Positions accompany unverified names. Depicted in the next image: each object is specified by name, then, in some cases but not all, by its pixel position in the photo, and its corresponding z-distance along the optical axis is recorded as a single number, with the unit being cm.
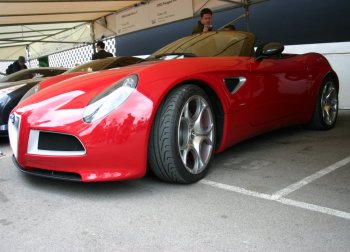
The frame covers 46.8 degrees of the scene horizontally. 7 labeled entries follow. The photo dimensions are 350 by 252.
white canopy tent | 931
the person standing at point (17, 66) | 991
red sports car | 251
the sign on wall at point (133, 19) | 1092
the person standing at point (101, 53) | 776
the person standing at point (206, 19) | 555
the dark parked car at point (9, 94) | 457
